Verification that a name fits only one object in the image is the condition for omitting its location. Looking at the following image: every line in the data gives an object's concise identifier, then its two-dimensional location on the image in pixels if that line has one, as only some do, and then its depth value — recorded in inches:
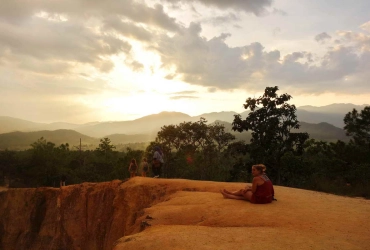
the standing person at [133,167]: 621.0
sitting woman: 294.2
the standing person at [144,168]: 636.1
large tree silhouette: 789.9
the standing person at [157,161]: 602.1
